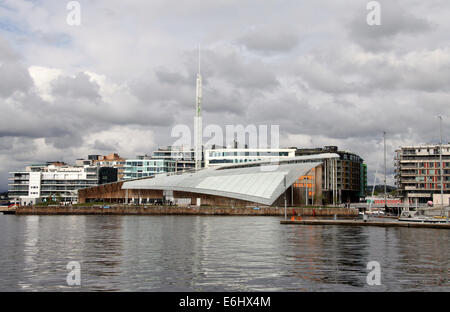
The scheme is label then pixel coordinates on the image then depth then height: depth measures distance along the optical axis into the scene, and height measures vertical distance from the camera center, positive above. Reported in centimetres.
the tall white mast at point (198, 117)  16188 +2590
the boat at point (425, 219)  7602 -380
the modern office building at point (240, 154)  18262 +1523
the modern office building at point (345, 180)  19100 +595
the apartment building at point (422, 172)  14900 +733
